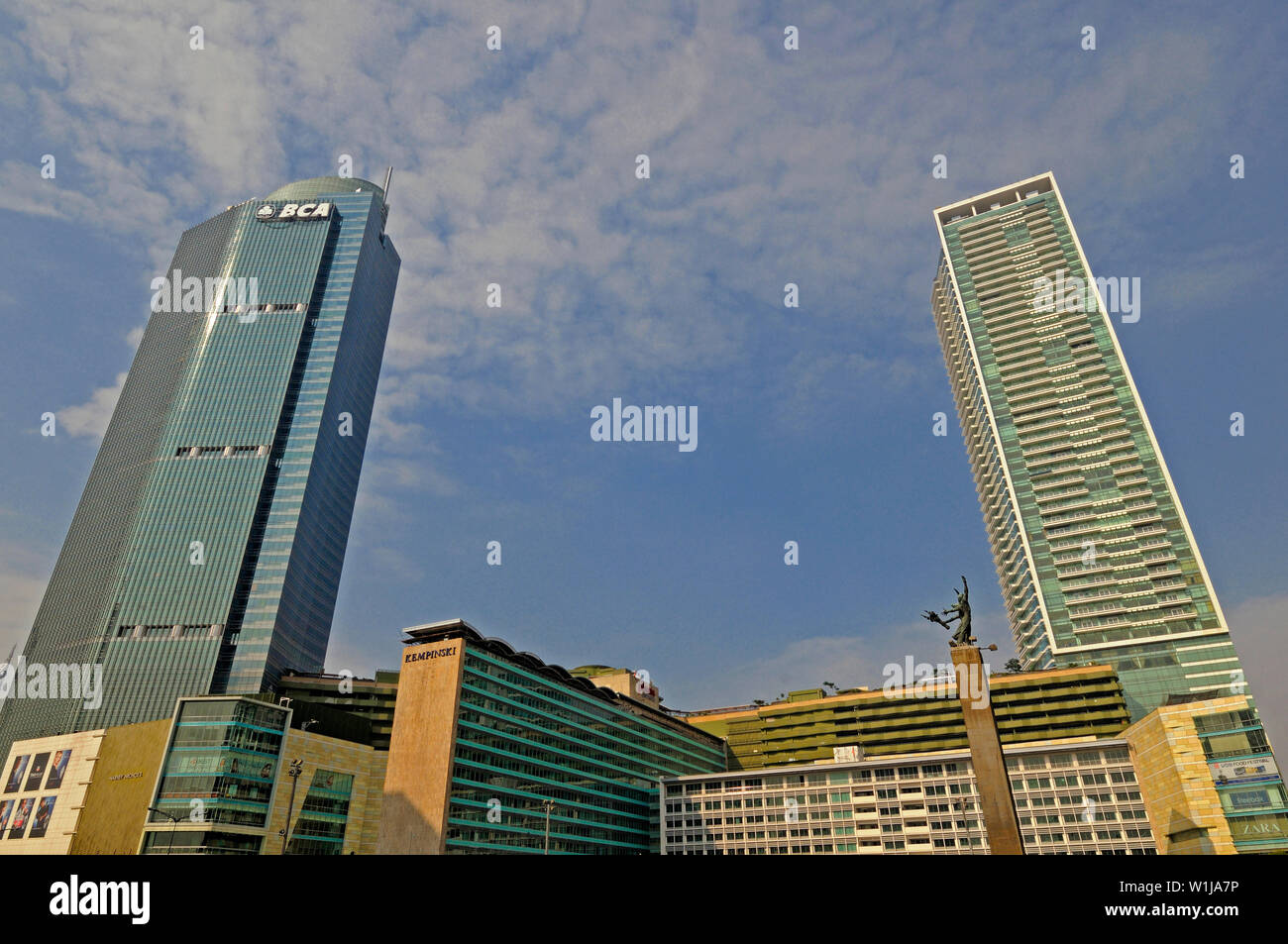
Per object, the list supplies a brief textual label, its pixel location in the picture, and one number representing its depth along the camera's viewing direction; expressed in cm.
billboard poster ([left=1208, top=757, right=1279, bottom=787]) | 8969
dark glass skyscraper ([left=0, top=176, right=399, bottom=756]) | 14675
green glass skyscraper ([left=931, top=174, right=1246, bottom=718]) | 15050
